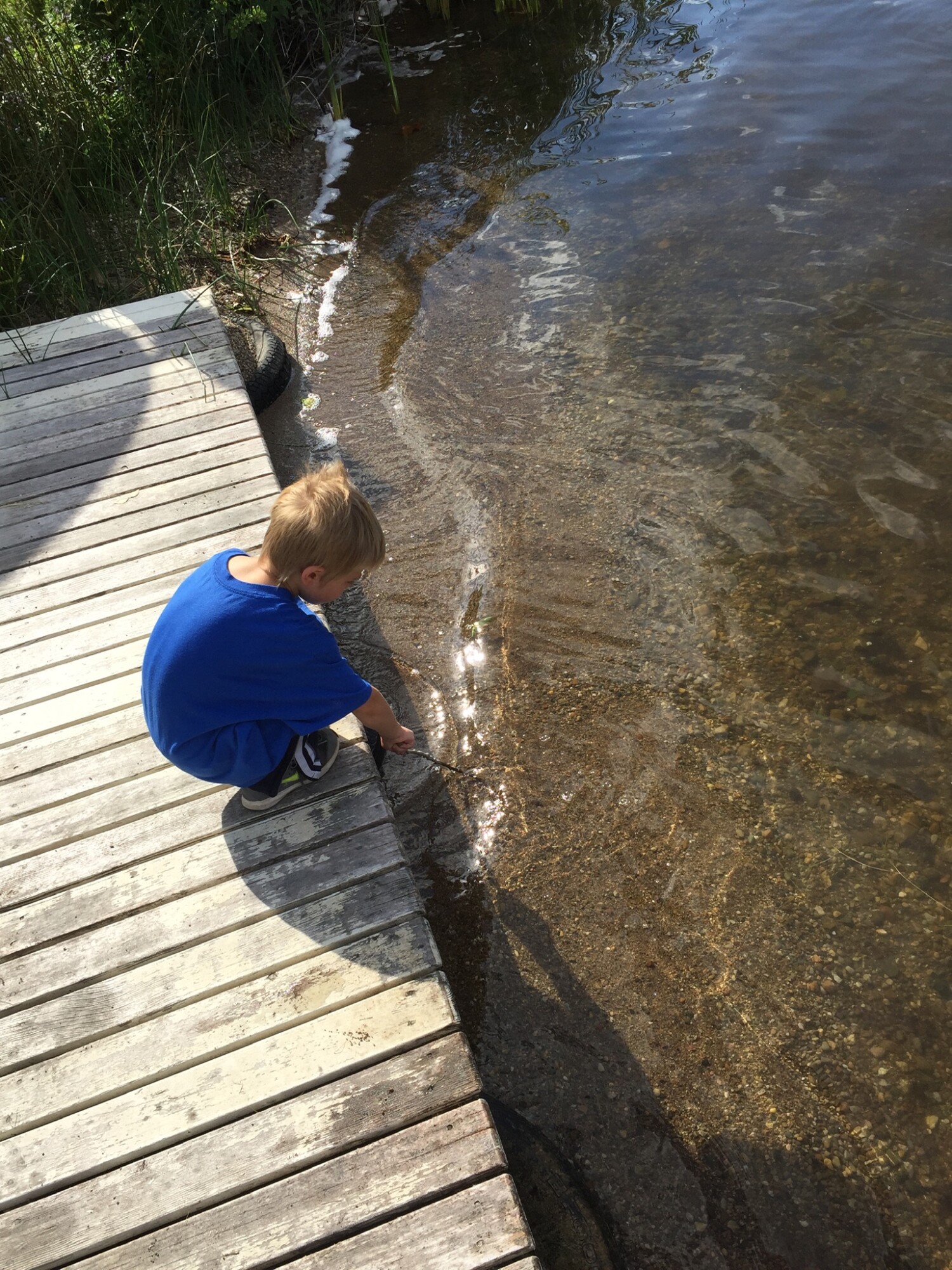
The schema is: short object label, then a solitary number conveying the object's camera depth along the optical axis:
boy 2.43
